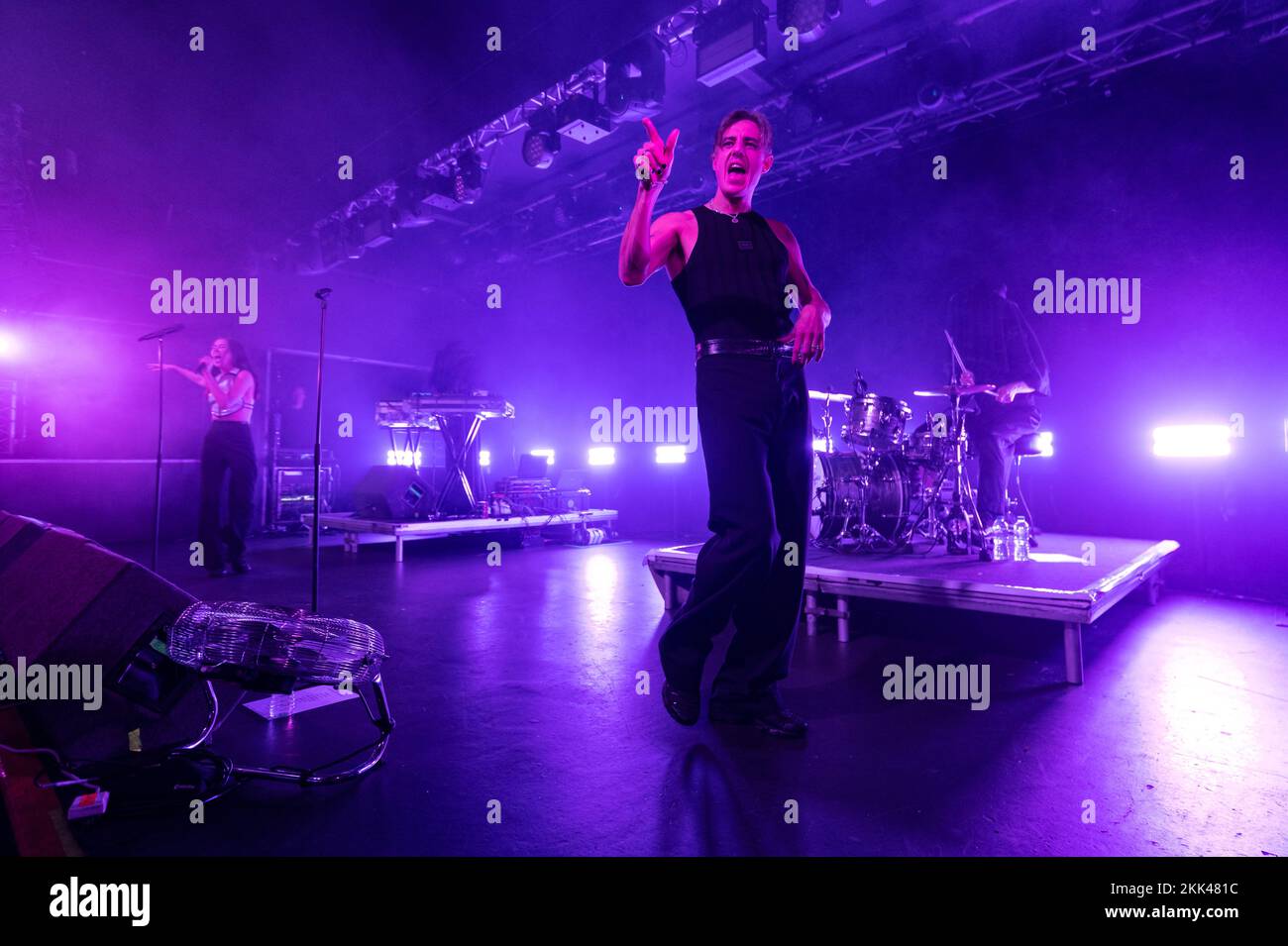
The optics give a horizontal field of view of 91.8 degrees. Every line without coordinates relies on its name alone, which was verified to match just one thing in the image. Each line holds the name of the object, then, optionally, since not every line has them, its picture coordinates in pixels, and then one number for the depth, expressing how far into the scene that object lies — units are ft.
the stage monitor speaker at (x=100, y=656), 6.19
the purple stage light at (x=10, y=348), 26.71
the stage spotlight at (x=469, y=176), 26.16
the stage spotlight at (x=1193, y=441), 19.52
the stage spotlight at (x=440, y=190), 26.61
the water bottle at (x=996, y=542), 14.53
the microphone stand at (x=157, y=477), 13.03
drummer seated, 15.38
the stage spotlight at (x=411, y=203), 27.12
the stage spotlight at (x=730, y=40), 18.06
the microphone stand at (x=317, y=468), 9.56
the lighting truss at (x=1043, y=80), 18.11
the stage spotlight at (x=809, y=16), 16.96
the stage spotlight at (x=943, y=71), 19.93
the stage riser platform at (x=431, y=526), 23.99
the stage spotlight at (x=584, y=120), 21.84
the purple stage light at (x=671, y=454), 36.65
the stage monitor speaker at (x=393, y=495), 25.79
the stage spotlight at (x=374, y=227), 29.17
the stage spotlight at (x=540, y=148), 23.77
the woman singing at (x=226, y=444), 17.95
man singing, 7.23
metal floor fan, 5.84
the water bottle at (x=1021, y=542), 14.48
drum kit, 15.84
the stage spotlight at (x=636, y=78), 20.42
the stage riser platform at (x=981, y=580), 9.99
